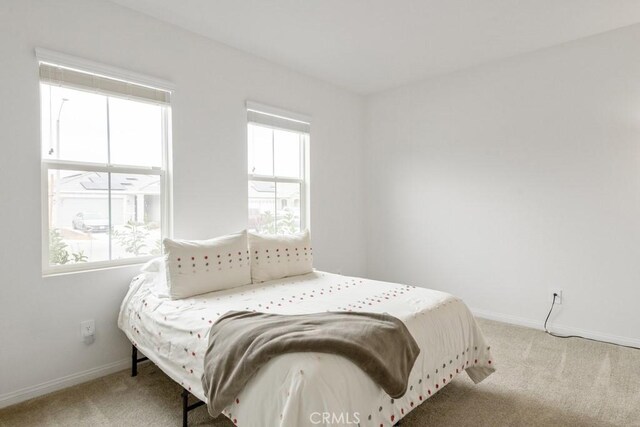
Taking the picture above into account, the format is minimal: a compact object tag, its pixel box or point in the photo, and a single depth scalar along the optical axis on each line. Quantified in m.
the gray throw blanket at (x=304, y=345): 1.49
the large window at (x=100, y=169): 2.38
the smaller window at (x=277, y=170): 3.53
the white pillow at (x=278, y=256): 2.86
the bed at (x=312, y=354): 1.38
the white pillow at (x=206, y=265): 2.38
